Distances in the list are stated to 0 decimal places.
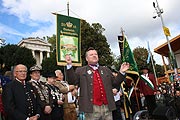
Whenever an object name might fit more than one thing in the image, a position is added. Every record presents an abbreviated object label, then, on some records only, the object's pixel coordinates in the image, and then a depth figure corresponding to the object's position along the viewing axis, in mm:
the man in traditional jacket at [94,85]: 3771
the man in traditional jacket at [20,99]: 3823
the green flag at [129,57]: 5898
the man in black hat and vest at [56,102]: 5216
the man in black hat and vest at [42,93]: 4599
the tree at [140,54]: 50150
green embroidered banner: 6270
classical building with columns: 63344
